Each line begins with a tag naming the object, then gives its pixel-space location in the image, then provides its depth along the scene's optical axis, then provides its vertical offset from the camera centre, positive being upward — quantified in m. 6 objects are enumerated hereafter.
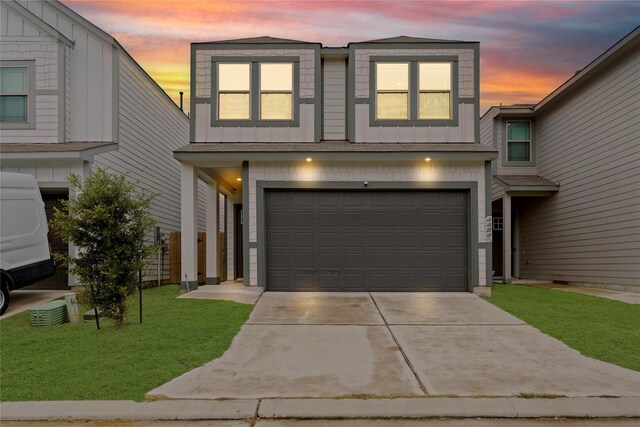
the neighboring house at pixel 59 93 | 11.48 +3.49
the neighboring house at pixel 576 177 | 12.48 +1.51
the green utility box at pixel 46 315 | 7.63 -1.53
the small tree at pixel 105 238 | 6.94 -0.22
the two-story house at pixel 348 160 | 11.30 +1.59
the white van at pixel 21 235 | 8.88 -0.24
